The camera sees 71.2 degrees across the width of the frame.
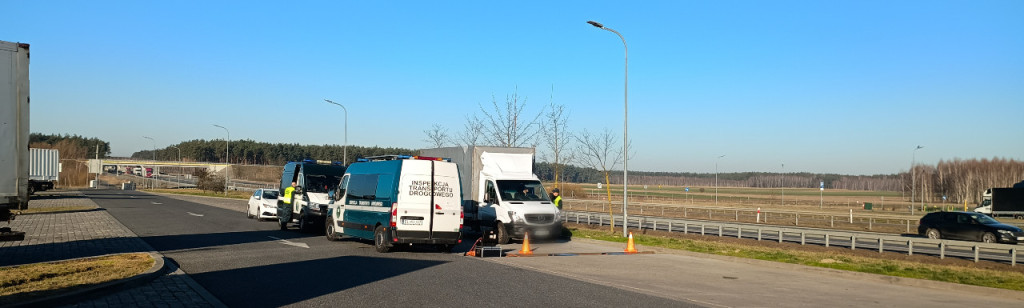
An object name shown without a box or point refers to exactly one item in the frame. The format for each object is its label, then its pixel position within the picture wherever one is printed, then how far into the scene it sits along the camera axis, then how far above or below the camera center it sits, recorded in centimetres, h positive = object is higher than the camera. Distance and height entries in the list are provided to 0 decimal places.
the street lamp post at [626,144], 2328 +77
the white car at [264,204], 3064 -180
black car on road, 2545 -206
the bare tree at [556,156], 3165 +47
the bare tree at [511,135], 3471 +154
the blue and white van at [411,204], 1669 -93
